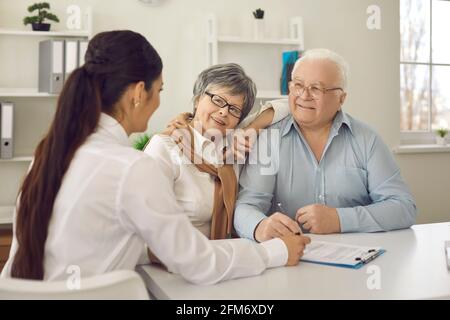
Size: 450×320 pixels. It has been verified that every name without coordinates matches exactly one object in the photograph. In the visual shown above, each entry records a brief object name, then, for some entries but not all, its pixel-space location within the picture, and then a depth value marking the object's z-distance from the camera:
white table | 1.18
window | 4.61
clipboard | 1.41
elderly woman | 1.73
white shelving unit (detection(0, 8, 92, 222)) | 3.27
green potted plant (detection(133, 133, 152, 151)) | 3.32
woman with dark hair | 1.14
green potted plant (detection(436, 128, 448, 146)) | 4.54
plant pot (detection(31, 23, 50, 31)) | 3.19
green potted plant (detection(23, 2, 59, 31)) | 3.18
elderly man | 1.95
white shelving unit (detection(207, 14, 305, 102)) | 3.71
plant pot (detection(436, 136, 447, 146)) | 4.56
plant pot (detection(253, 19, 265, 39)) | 3.74
